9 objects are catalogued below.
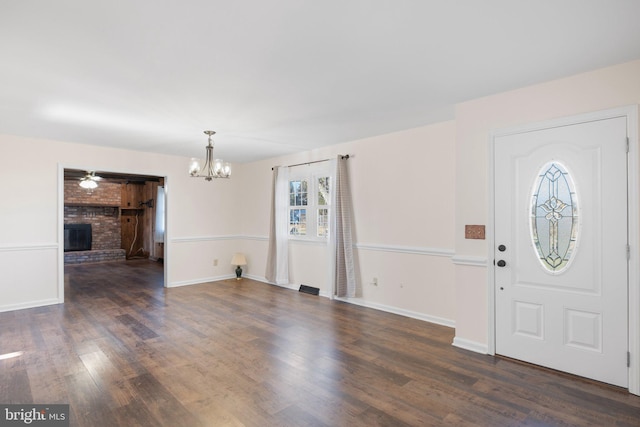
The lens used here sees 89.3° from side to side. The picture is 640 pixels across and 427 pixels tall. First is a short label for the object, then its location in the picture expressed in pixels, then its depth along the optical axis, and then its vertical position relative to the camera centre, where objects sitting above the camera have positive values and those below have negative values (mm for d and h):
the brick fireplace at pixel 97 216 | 9555 -4
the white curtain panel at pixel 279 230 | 6145 -269
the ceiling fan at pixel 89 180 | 8427 +947
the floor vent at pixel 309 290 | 5609 -1300
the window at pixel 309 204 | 5621 +222
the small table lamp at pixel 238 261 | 6926 -971
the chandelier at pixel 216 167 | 4383 +671
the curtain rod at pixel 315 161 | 5089 +953
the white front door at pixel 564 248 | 2568 -278
